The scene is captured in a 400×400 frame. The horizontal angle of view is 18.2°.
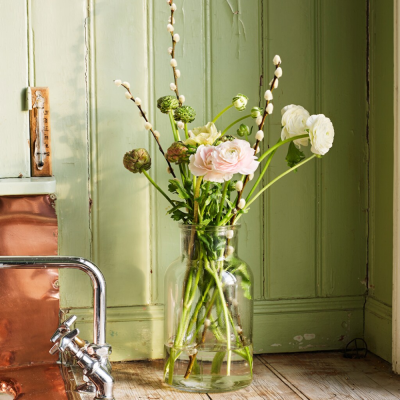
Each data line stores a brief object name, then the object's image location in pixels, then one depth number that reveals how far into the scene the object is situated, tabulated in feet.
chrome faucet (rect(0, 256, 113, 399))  5.71
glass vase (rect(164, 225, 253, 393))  6.76
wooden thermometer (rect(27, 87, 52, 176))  7.11
